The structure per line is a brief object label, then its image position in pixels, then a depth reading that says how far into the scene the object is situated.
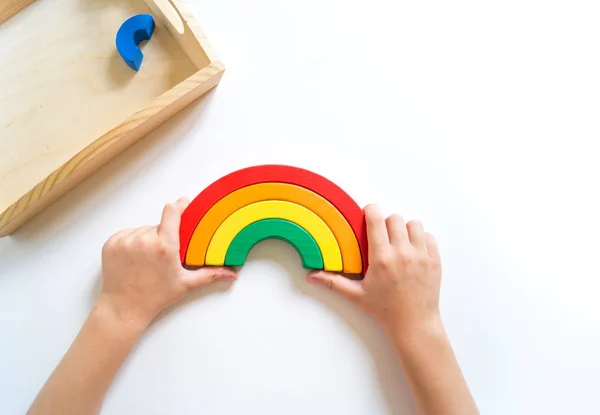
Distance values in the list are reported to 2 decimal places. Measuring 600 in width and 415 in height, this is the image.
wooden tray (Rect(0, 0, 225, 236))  0.66
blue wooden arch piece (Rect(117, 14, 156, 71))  0.67
